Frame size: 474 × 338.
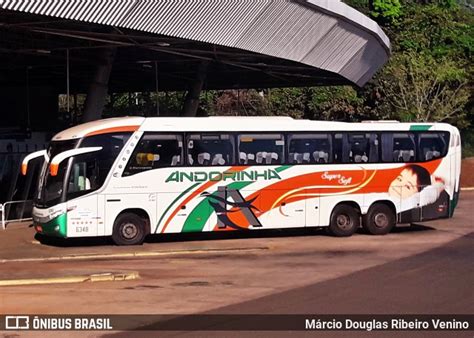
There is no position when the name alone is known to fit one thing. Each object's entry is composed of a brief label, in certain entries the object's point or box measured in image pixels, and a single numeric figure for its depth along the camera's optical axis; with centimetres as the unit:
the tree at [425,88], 5150
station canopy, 2117
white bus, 2062
